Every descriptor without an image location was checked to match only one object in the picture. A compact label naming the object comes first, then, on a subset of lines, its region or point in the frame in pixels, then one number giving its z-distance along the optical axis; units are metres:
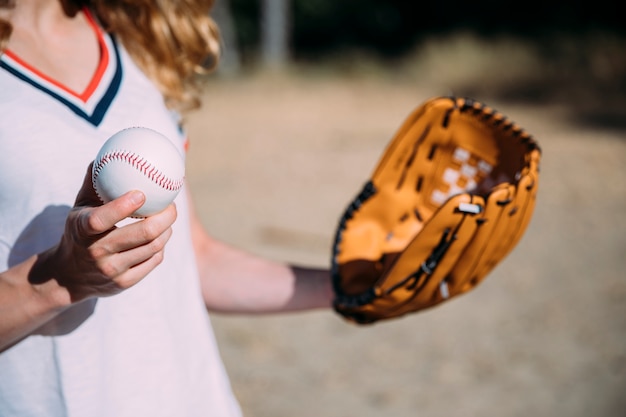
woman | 0.99
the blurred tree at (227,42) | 14.16
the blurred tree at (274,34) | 13.85
